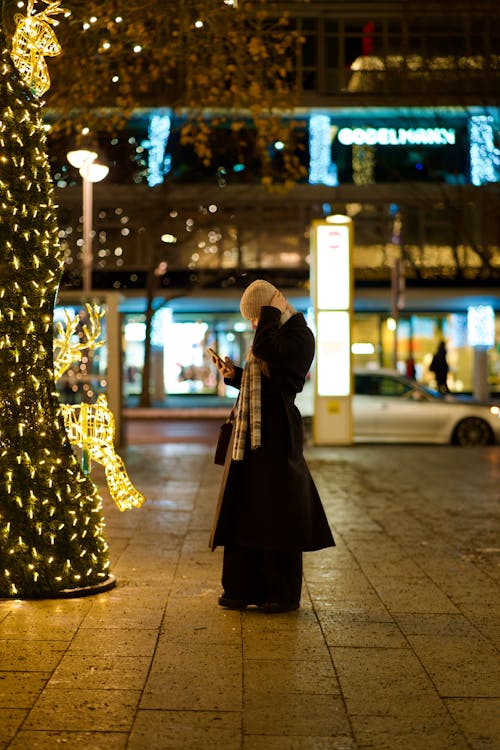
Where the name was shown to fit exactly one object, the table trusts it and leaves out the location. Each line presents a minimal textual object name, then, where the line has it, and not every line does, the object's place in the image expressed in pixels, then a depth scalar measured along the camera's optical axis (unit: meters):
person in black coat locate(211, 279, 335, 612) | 6.10
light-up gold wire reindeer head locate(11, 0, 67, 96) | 6.63
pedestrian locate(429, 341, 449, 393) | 30.03
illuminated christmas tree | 6.34
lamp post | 18.64
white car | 18.91
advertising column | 17.59
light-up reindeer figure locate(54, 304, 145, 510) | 7.09
